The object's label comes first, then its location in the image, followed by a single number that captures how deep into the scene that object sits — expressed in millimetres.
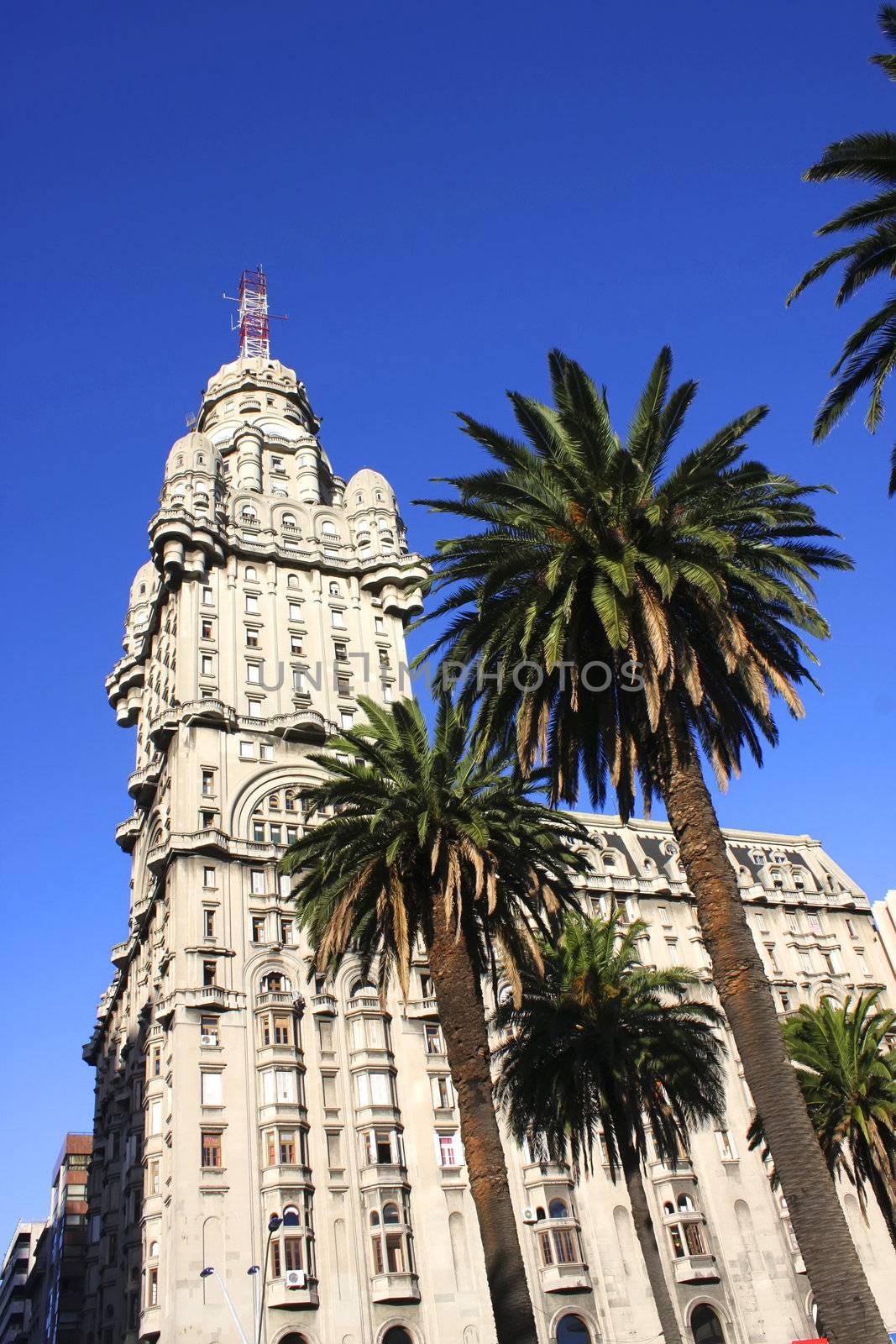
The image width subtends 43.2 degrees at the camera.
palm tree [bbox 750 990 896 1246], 43594
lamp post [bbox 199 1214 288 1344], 42294
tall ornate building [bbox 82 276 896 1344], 47719
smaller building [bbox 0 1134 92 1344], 80338
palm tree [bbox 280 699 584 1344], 29047
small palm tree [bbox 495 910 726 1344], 37469
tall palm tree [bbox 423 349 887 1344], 23375
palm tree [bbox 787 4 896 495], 19953
